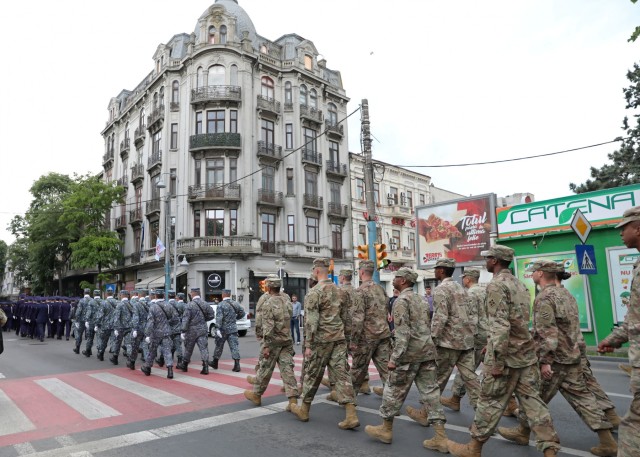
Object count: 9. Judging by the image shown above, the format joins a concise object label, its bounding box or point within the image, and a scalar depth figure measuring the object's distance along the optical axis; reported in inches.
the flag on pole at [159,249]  1008.2
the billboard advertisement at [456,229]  721.6
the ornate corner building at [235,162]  1235.2
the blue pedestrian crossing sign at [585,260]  447.8
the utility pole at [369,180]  558.4
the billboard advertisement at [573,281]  529.0
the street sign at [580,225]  468.1
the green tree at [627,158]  780.6
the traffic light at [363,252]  585.7
